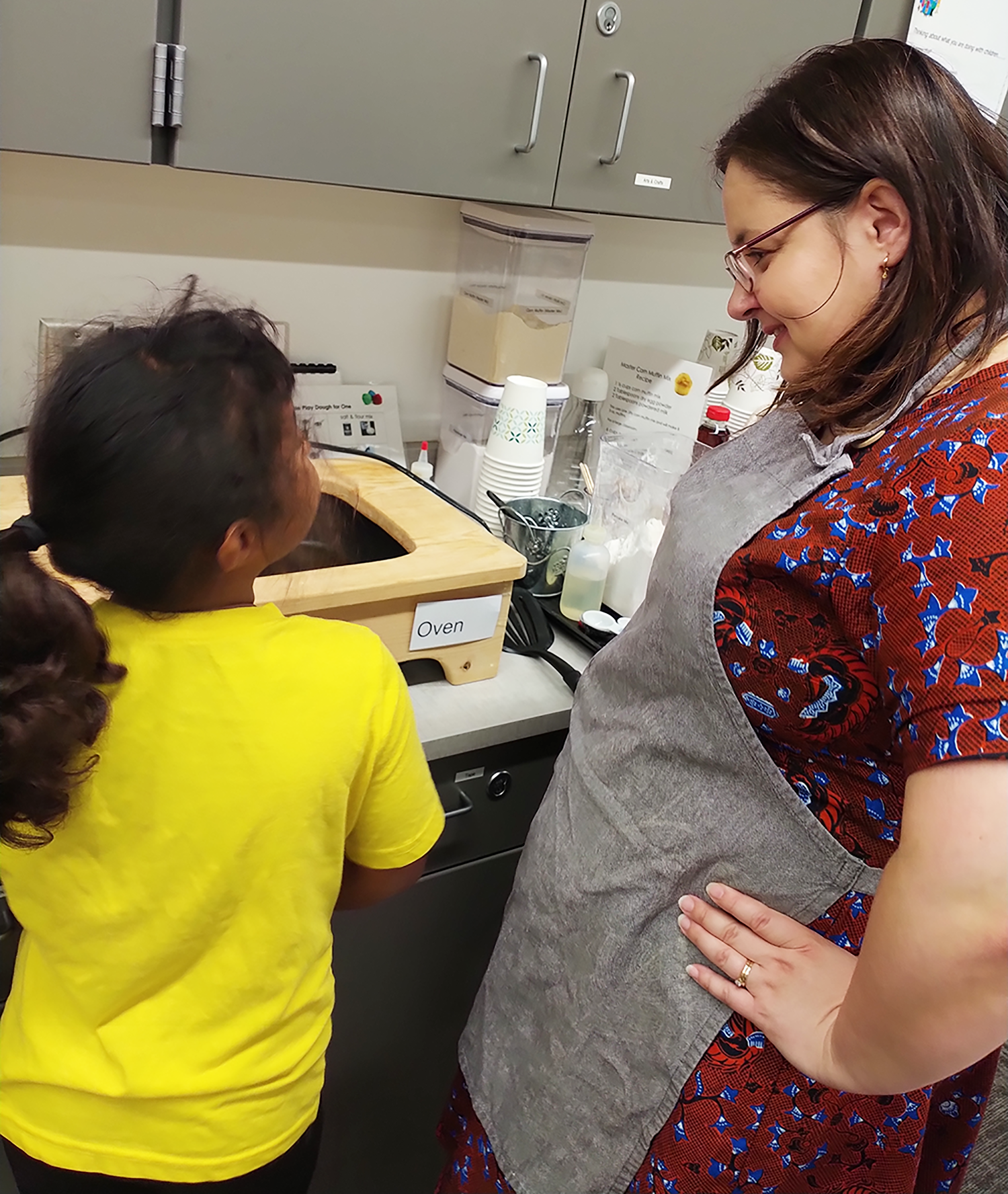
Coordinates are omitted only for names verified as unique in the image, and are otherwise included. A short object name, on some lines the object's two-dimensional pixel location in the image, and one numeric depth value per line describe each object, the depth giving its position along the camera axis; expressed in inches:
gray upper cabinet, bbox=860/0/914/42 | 53.7
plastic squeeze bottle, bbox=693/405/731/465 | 65.2
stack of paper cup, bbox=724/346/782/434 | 69.3
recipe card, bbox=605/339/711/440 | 62.5
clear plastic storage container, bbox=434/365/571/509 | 60.3
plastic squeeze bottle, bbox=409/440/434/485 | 57.7
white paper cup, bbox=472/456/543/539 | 55.3
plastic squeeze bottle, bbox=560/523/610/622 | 49.5
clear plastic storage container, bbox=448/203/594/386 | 58.1
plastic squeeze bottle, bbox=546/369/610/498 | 66.6
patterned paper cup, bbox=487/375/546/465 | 54.5
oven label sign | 40.9
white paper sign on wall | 56.1
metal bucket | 51.1
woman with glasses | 23.1
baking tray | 48.0
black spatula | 45.0
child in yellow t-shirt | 22.9
